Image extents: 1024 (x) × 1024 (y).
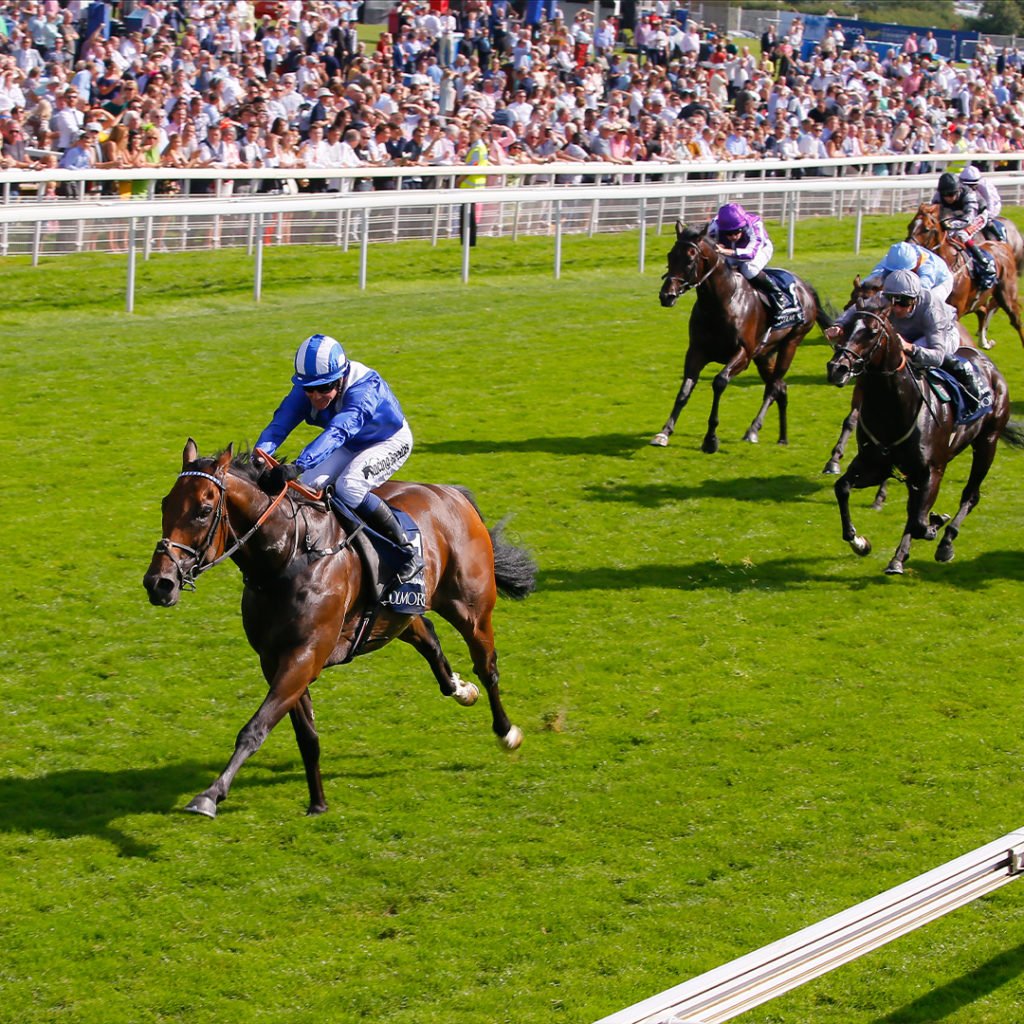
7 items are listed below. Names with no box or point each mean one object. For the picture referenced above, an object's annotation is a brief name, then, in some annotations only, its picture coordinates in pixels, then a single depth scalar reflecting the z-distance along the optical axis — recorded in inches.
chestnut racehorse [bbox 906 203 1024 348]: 1087.6
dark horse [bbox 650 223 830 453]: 937.5
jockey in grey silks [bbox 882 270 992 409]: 737.0
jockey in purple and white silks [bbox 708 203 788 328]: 970.7
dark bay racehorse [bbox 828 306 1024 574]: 708.0
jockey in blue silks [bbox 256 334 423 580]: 499.8
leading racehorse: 450.3
